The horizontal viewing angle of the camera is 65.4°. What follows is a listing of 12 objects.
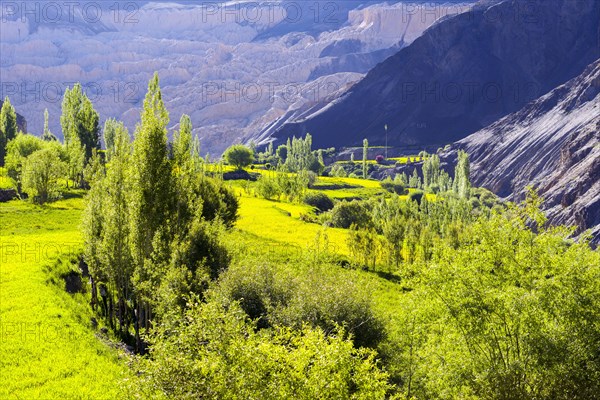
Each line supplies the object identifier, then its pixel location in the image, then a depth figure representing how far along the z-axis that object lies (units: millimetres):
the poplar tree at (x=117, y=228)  38812
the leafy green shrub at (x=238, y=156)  193750
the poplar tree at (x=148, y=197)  37781
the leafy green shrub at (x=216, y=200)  61312
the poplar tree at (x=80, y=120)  110938
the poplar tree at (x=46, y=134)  180000
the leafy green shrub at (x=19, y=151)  94262
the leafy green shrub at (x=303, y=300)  33094
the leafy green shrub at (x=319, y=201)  137025
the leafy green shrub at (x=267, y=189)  136250
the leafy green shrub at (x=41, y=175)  82969
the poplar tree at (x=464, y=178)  176375
